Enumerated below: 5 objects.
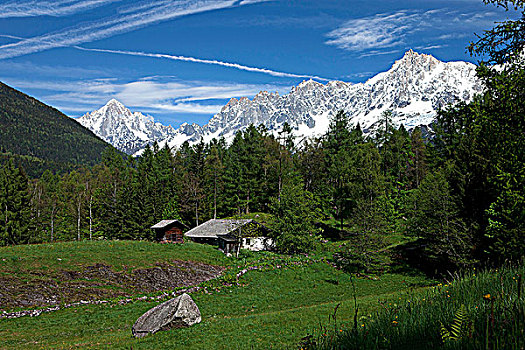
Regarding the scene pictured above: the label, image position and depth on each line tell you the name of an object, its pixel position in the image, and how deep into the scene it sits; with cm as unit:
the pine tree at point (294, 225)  4638
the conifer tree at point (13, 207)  5453
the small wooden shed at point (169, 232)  6130
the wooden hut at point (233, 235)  5271
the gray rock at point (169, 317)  1716
